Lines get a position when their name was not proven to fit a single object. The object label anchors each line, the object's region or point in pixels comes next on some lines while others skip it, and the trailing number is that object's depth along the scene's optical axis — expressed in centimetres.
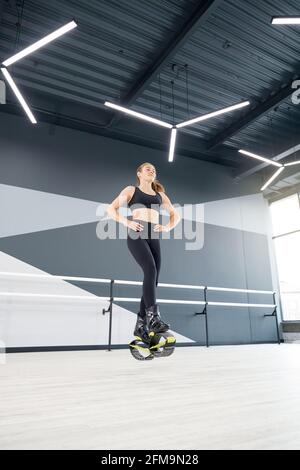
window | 585
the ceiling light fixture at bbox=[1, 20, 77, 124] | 245
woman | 176
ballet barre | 349
